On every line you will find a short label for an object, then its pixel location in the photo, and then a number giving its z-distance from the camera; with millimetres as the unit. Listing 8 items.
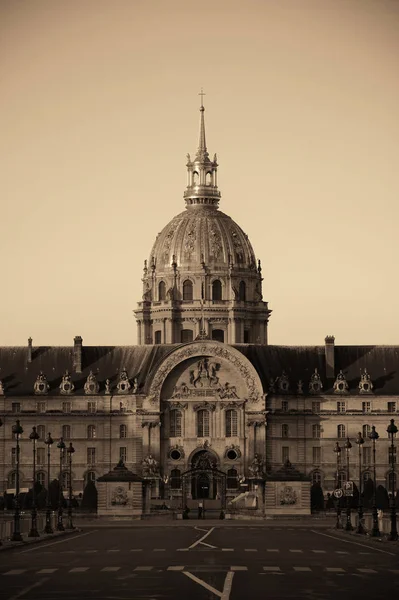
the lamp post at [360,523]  104688
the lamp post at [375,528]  98062
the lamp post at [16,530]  89750
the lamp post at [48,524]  105000
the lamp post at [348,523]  112500
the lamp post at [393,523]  91794
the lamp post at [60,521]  111688
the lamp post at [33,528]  97381
